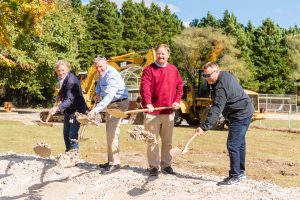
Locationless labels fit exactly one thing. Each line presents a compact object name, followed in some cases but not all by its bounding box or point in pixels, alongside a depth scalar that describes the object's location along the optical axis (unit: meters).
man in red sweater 6.62
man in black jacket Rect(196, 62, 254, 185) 6.01
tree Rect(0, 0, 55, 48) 14.85
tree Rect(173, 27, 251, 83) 48.44
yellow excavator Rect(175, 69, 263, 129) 21.05
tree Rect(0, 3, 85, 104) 32.94
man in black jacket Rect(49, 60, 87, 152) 7.57
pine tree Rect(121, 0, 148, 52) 57.40
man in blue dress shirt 6.91
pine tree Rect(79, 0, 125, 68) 51.81
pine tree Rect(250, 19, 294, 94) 54.25
